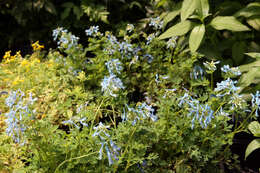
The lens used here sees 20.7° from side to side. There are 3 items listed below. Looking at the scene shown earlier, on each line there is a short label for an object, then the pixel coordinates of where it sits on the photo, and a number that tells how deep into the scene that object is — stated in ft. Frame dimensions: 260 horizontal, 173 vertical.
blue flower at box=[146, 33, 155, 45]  5.38
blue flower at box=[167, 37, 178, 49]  5.22
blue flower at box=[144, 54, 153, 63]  5.45
